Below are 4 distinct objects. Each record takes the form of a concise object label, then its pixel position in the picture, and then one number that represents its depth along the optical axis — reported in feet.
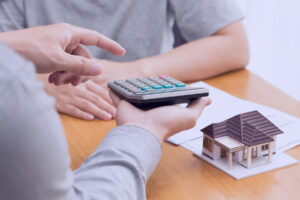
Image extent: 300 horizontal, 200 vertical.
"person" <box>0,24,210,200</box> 2.00
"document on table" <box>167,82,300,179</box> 3.19
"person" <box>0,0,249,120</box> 4.26
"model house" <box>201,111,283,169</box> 3.11
